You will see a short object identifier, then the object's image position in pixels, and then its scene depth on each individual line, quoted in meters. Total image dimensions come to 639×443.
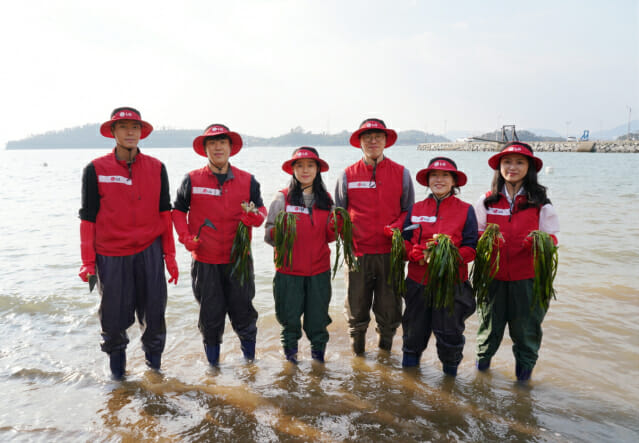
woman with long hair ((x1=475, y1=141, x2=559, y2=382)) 3.66
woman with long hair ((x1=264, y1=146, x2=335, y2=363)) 4.08
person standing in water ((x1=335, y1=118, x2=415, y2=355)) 4.22
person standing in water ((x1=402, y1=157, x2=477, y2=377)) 3.72
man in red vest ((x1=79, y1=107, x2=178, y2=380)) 3.69
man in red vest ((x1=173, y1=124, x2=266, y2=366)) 4.04
